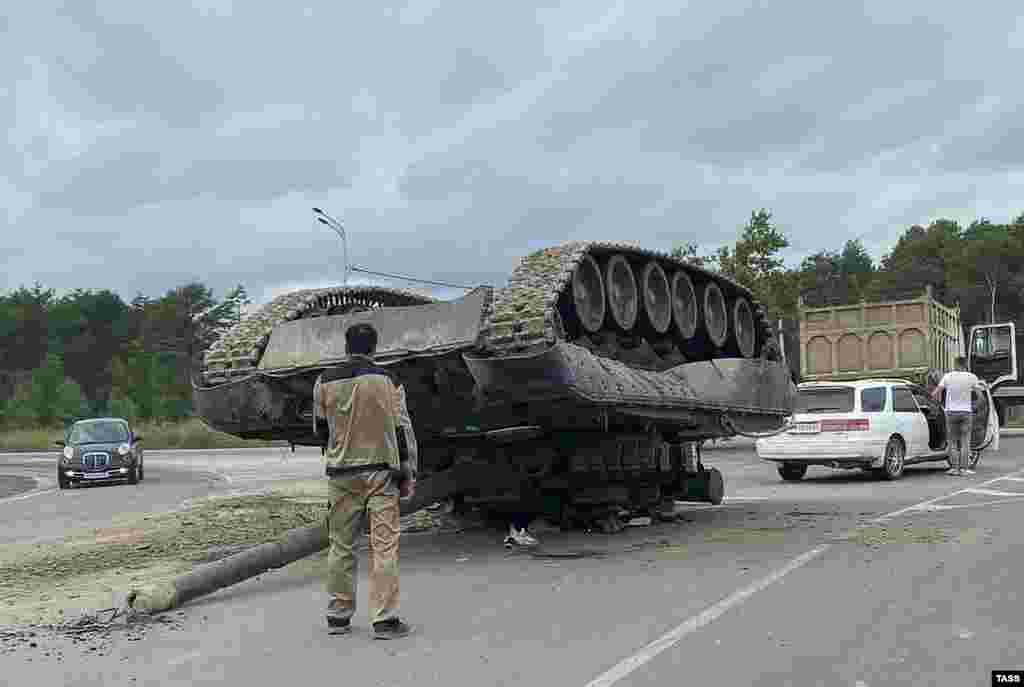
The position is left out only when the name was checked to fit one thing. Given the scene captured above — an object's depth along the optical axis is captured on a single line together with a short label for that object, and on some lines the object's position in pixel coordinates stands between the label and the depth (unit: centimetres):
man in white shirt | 1753
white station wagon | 1733
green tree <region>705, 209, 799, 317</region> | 3675
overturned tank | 876
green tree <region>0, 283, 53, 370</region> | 11169
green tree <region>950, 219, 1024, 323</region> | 8862
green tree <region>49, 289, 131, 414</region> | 11175
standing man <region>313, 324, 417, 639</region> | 648
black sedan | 2462
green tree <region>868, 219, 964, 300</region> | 9246
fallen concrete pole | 744
